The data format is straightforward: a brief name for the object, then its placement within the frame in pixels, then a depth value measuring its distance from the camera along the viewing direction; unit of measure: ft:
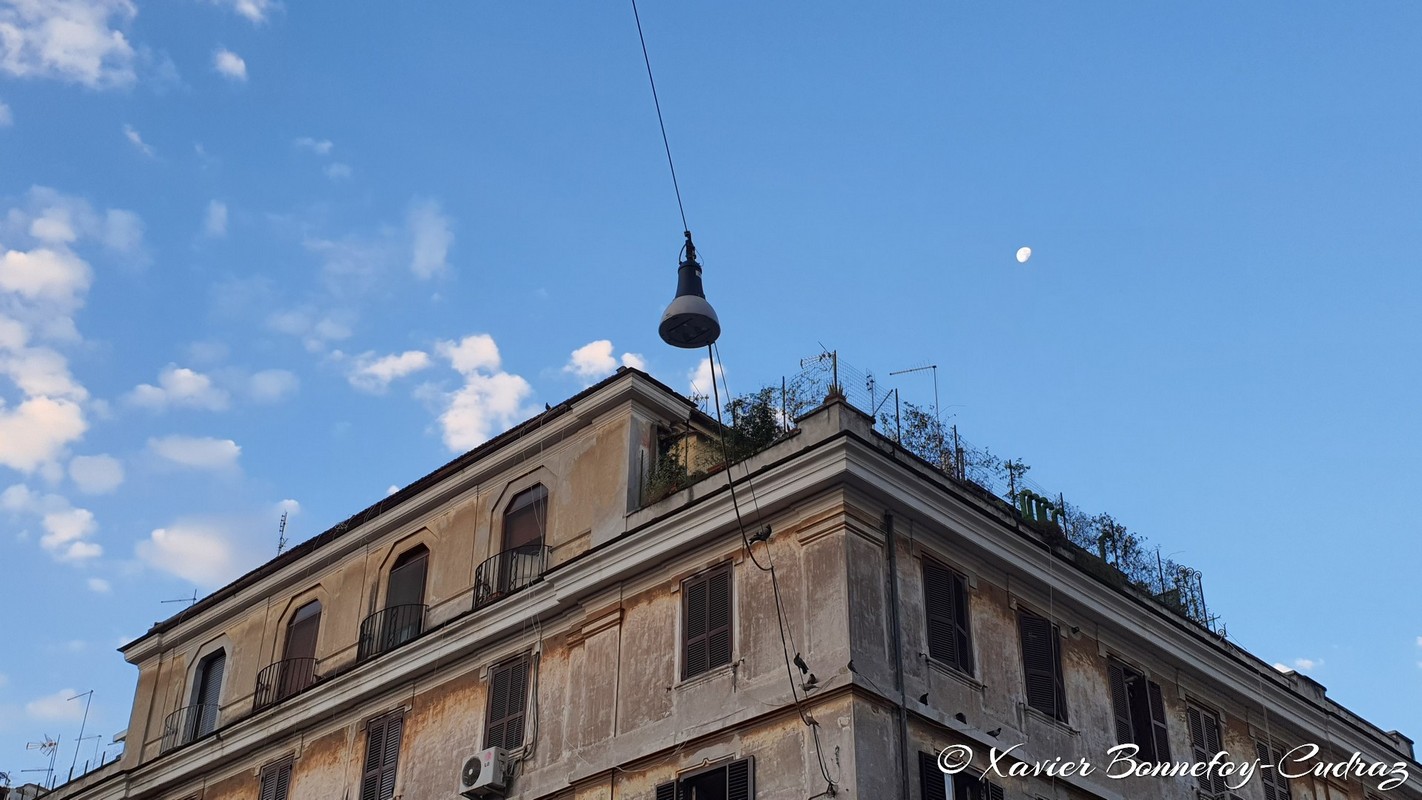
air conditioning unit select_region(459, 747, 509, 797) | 75.72
